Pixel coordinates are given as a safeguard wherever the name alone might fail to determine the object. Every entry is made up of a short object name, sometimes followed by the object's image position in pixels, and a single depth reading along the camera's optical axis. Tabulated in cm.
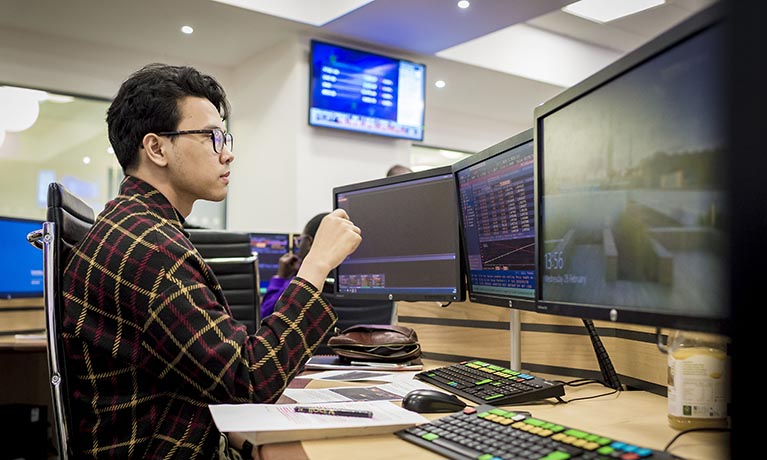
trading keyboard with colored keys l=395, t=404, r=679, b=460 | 74
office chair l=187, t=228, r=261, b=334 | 265
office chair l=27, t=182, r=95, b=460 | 118
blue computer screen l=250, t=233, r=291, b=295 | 425
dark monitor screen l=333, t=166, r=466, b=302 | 172
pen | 101
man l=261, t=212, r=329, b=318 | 272
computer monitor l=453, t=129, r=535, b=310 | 133
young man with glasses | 112
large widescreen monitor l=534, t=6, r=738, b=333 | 75
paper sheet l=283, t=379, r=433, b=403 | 123
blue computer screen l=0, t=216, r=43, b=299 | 285
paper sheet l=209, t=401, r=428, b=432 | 91
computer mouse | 109
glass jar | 93
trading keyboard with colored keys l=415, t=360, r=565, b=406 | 117
